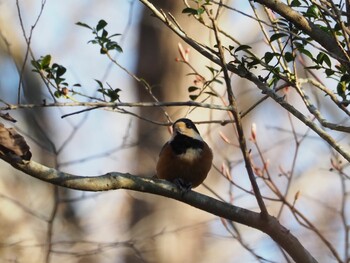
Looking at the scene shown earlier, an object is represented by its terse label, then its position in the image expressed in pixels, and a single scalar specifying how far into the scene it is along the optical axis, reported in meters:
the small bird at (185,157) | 6.75
